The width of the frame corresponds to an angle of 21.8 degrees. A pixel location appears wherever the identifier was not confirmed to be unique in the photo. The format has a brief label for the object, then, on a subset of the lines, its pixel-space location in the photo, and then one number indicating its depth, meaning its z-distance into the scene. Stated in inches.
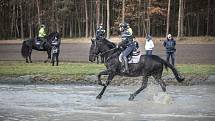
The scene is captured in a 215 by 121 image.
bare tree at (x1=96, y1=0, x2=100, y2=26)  3173.2
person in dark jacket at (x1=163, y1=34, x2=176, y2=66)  1332.4
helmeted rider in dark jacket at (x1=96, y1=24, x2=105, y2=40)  875.4
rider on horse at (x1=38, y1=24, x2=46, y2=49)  1566.2
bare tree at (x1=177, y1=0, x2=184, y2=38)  2784.0
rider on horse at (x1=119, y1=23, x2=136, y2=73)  827.4
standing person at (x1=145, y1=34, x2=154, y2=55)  1381.6
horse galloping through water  831.7
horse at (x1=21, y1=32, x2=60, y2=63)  1524.4
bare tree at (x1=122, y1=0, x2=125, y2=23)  3063.0
